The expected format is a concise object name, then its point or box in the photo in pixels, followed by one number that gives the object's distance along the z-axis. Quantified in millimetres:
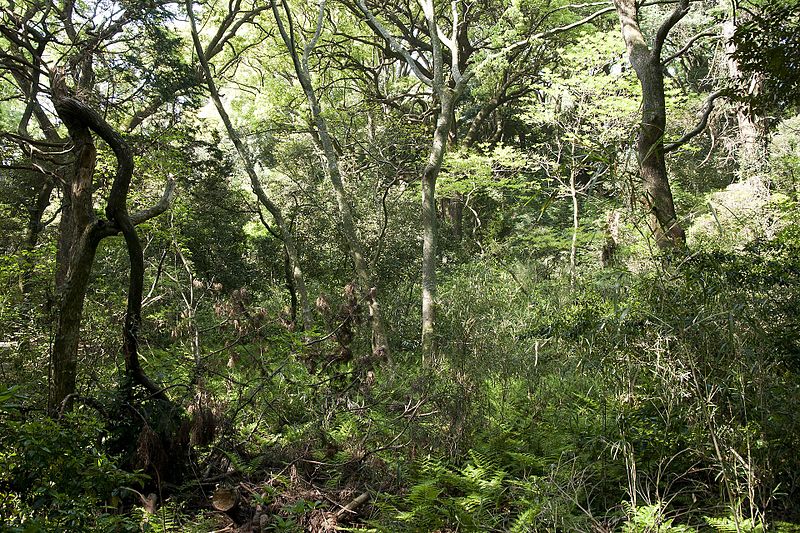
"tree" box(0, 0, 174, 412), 4098
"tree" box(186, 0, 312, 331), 9125
